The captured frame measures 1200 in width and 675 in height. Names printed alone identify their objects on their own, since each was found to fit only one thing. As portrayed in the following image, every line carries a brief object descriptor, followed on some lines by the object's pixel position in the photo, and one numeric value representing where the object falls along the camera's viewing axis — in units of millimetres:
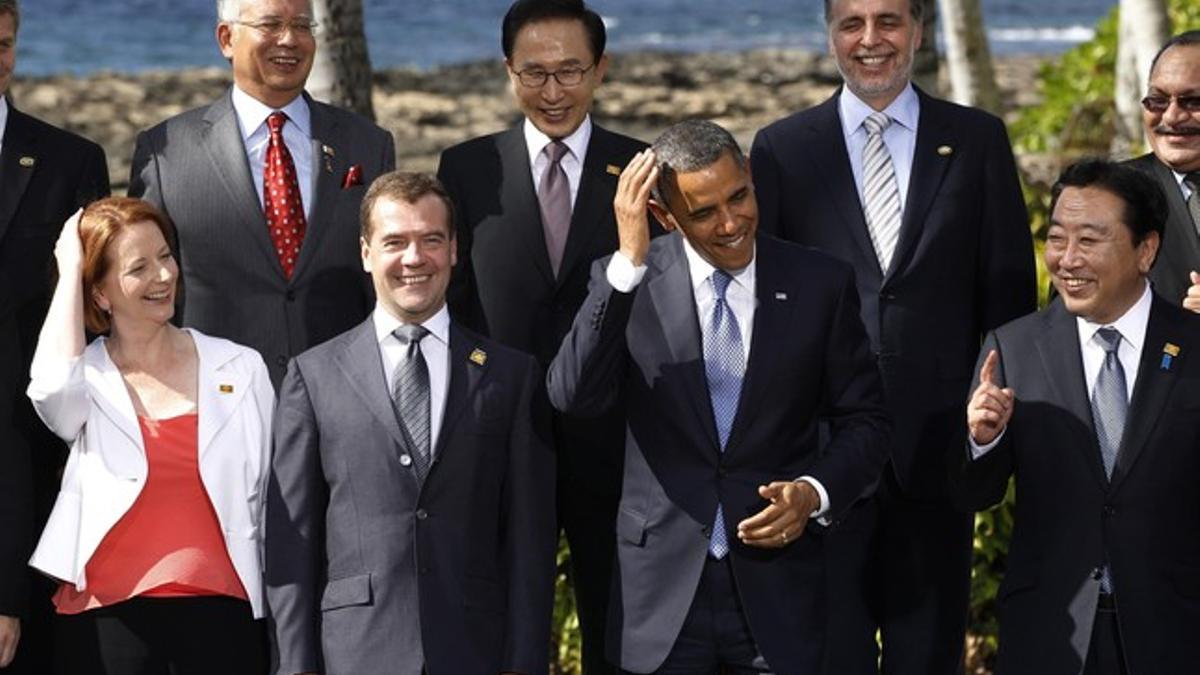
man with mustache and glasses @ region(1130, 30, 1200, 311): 14133
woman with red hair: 12820
